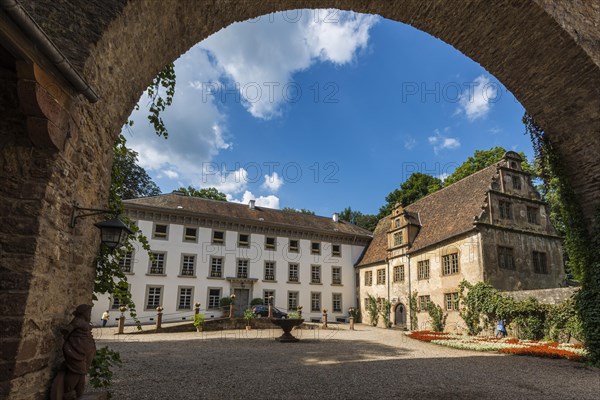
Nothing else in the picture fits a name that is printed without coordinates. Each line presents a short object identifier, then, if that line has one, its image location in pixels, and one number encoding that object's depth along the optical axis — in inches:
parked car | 1026.1
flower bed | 429.7
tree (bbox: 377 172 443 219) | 1604.3
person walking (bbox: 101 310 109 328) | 881.5
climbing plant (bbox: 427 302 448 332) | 838.5
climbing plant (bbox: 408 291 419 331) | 935.0
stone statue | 137.8
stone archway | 122.5
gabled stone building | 780.6
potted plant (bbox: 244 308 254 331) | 843.8
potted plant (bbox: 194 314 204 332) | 780.6
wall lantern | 163.9
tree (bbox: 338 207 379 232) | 2070.6
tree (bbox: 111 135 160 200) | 1472.8
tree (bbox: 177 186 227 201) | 1505.9
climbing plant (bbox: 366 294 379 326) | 1127.6
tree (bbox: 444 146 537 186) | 1268.5
